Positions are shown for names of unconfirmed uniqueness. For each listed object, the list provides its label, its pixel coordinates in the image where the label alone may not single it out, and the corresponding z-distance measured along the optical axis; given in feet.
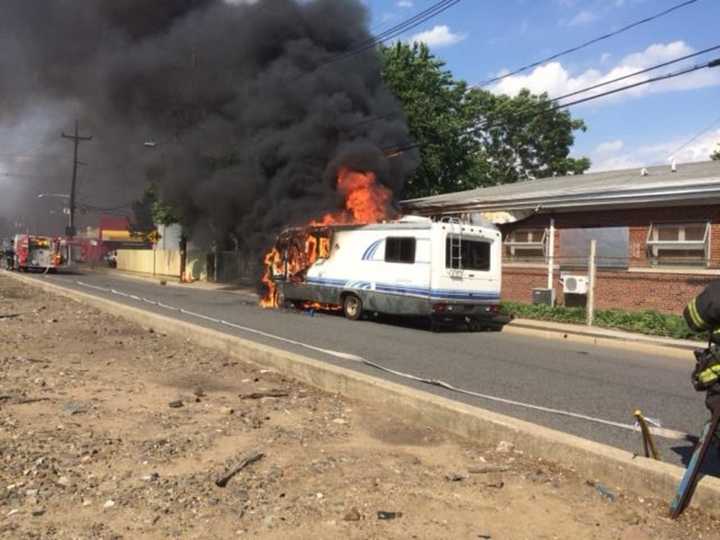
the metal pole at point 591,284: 49.93
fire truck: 134.10
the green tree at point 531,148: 139.85
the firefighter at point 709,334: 12.60
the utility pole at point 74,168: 168.04
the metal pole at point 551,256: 62.08
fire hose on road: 18.70
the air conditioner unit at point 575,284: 56.18
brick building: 51.03
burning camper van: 48.52
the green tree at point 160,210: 102.56
